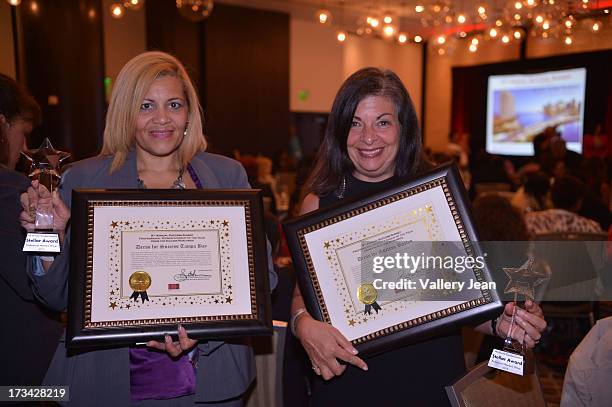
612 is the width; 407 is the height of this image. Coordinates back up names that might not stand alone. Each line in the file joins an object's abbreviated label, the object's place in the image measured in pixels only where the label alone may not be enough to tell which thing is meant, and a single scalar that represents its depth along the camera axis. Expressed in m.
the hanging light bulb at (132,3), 7.73
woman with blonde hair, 1.81
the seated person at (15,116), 2.23
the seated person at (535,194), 5.60
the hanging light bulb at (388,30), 10.56
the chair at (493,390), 1.73
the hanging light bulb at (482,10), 8.45
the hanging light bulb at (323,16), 9.85
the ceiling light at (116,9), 8.41
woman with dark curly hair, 1.88
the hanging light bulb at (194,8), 7.36
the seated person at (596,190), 3.03
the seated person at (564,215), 4.35
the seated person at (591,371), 1.69
